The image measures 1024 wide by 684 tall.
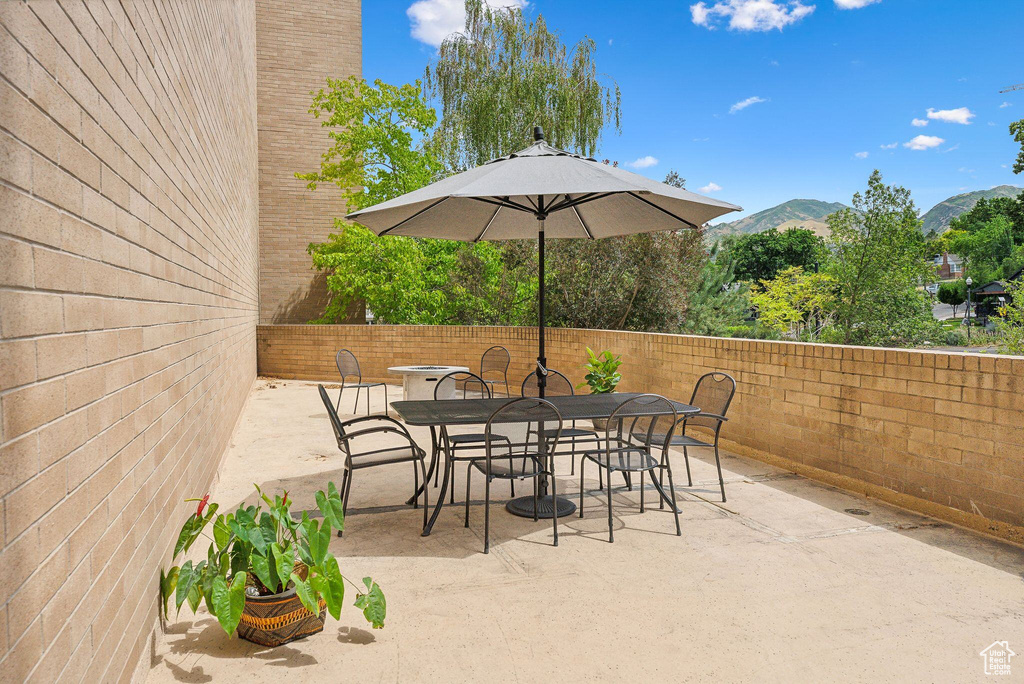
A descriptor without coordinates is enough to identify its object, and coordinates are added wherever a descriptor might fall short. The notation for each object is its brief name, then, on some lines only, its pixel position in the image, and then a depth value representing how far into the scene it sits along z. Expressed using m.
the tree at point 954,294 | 70.06
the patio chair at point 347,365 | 8.73
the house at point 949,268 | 108.40
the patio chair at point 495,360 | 8.57
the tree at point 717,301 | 14.45
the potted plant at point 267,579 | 2.62
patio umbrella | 4.00
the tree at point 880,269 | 13.55
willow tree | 14.28
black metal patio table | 4.20
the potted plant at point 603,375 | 7.21
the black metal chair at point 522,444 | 3.91
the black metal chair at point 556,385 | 5.80
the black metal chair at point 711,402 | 4.88
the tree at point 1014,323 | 7.84
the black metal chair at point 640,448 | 4.16
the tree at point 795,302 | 15.18
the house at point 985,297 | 57.36
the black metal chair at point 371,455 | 4.19
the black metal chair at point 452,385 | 6.22
